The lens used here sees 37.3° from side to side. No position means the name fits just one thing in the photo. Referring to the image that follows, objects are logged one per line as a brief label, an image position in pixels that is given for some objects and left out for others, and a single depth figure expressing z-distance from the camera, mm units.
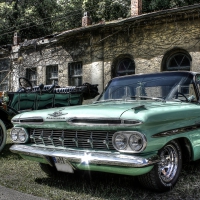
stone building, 11578
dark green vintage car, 5824
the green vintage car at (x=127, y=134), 3025
